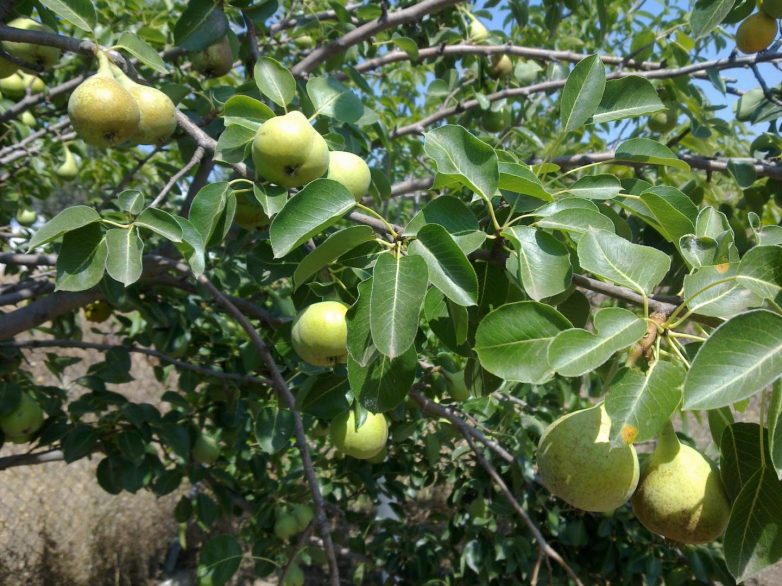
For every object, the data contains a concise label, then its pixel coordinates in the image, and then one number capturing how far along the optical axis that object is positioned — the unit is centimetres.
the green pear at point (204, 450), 95
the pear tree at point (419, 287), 32
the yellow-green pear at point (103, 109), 43
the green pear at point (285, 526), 88
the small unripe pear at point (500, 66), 100
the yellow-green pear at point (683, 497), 34
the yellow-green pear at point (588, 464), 33
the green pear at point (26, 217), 125
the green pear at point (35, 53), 61
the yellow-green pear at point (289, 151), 40
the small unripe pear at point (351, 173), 45
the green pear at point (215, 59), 64
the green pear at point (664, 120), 91
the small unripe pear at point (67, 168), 102
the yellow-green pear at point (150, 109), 46
